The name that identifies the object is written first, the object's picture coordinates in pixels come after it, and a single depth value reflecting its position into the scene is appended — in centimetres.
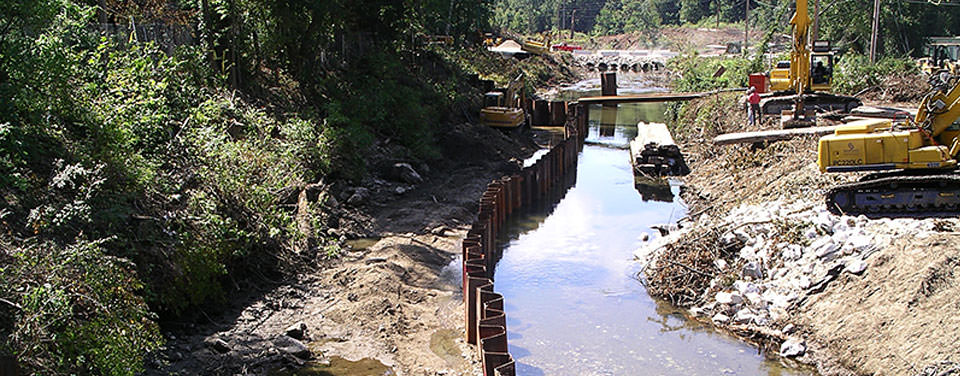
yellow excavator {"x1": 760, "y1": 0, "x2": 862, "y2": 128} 2416
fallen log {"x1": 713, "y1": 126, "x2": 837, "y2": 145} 1753
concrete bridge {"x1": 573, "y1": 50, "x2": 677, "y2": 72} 7812
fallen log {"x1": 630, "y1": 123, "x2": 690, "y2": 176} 2498
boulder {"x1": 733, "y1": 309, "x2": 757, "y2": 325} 1241
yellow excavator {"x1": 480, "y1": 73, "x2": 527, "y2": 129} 2919
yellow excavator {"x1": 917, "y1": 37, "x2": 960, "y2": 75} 3607
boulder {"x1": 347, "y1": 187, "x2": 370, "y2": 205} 1822
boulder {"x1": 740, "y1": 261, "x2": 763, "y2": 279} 1317
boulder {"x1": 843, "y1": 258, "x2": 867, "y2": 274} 1183
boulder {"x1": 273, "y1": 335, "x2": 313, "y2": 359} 1061
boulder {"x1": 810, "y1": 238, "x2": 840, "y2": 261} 1245
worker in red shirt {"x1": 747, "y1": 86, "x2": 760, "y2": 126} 2463
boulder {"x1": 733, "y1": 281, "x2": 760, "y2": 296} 1284
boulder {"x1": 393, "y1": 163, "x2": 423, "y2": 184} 2102
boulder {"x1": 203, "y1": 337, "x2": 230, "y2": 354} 1047
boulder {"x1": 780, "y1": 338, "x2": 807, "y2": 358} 1140
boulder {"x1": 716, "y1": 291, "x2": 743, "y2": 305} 1280
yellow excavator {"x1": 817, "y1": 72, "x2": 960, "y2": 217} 1370
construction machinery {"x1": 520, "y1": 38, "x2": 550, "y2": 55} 6050
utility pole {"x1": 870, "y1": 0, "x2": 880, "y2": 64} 3466
